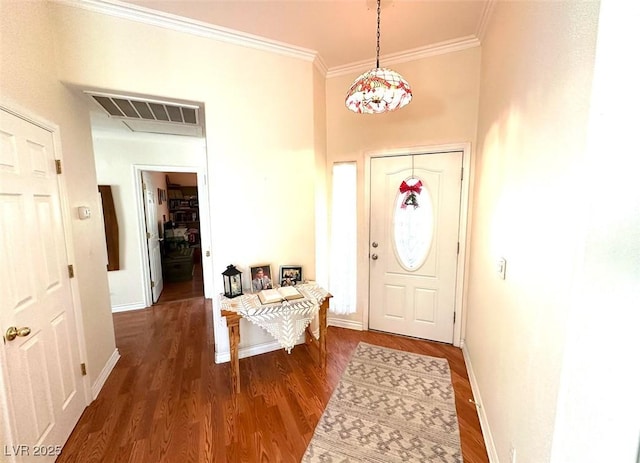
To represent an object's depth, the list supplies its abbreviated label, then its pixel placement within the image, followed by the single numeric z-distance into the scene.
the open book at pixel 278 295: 2.14
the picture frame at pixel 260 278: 2.42
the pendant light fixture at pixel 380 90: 1.54
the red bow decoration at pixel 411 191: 2.68
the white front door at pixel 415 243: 2.62
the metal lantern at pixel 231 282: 2.26
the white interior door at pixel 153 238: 3.90
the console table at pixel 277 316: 2.04
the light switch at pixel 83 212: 2.00
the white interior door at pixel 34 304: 1.27
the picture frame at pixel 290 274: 2.54
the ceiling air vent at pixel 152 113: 2.21
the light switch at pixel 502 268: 1.48
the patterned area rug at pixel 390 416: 1.55
